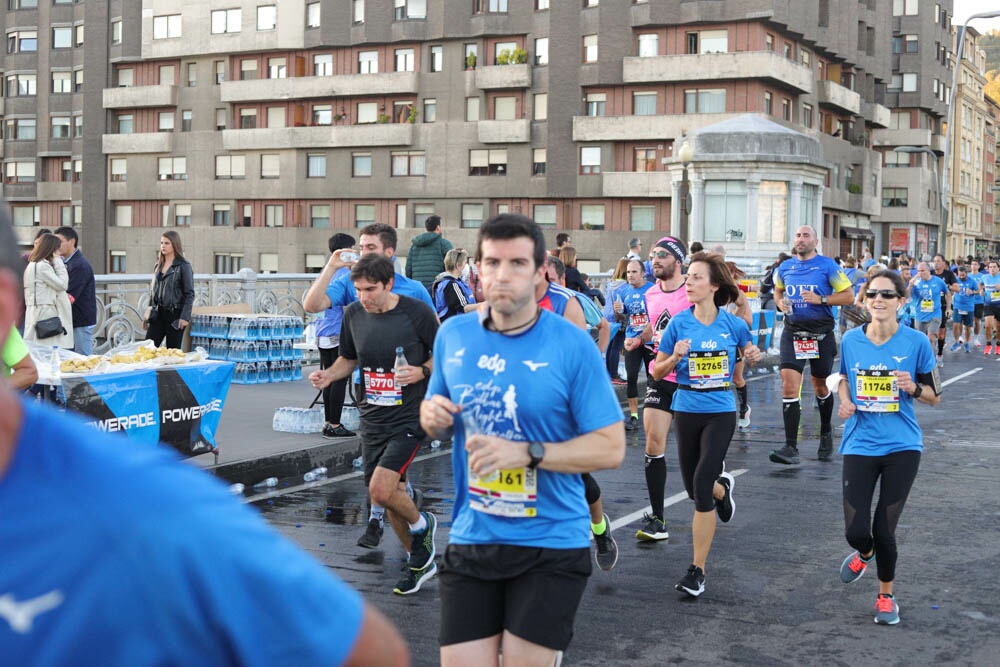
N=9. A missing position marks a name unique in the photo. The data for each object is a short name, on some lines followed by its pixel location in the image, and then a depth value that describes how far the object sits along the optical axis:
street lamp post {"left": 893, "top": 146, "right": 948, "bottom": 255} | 40.67
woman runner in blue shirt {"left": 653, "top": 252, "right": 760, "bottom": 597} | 7.54
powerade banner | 9.70
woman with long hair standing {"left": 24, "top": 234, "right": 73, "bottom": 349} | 12.41
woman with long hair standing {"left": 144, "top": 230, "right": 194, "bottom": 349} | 14.42
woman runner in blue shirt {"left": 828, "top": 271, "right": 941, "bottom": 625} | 6.86
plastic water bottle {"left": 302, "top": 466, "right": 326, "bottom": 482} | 11.47
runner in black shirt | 7.37
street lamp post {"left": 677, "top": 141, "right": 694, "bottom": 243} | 30.05
